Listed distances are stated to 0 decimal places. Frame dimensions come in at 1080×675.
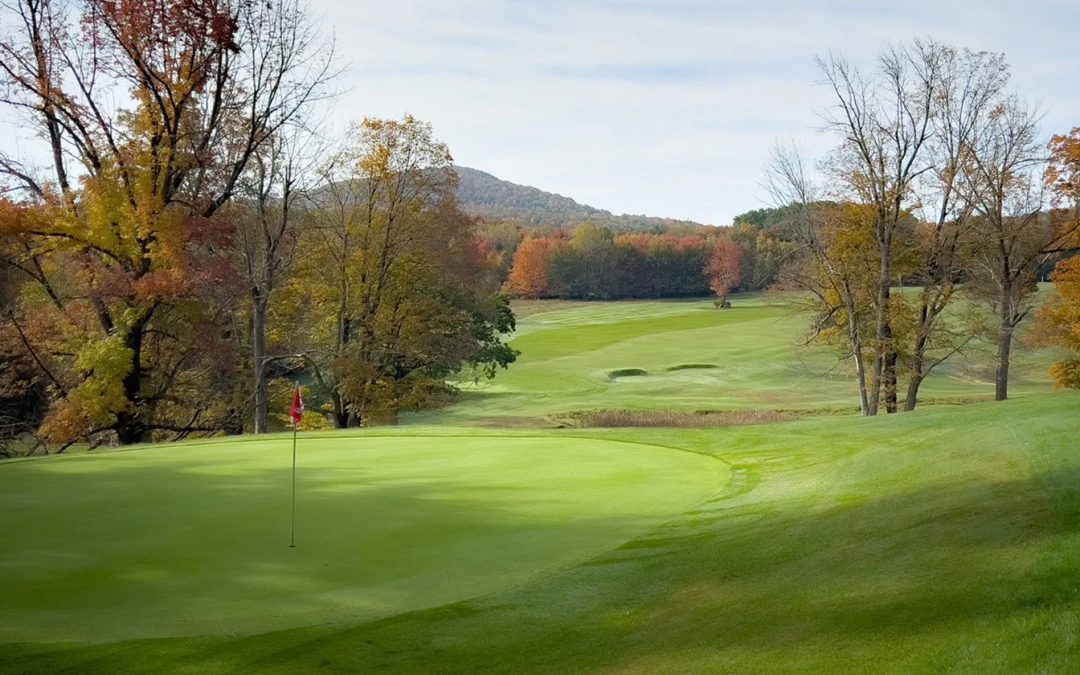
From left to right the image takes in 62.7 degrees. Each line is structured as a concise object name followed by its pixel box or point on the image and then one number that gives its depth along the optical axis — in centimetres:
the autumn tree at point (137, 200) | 2608
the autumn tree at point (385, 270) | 3553
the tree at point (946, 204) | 3138
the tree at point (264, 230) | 3125
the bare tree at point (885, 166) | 3114
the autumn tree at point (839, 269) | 3212
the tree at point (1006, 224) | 3241
